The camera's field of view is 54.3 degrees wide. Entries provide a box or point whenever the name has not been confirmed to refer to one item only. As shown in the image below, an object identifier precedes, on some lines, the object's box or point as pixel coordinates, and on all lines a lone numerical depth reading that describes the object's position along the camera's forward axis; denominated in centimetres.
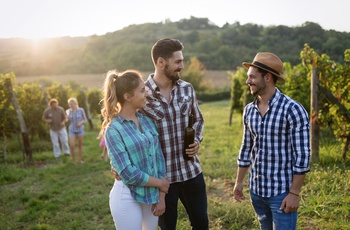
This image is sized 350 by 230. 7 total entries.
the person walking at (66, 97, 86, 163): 977
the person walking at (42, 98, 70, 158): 1102
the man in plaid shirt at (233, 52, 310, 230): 263
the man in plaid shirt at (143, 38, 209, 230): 310
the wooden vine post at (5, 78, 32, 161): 1035
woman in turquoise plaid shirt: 269
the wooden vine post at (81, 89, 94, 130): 1935
